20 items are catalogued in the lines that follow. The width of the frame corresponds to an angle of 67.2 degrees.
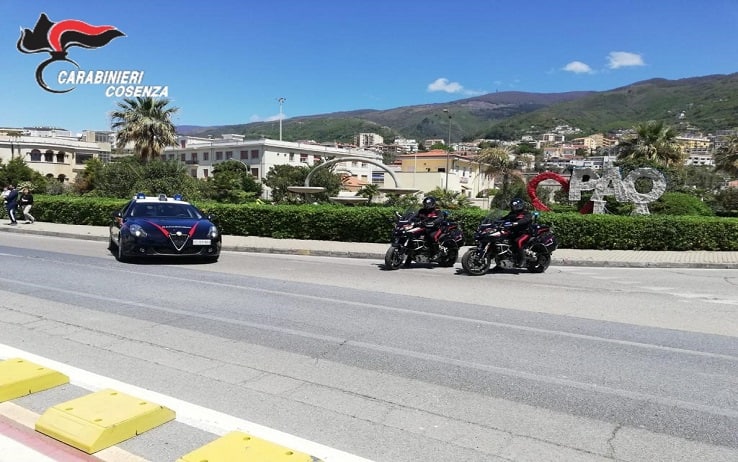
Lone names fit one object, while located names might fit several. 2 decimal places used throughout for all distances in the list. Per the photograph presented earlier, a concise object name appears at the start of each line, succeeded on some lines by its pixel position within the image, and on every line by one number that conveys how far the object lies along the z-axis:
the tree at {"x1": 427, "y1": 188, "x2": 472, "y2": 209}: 33.88
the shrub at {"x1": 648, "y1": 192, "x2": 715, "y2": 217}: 23.47
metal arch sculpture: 33.42
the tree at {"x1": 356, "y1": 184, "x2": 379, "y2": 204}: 36.34
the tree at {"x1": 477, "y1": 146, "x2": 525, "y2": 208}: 56.12
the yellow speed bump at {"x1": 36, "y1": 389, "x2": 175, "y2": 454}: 3.42
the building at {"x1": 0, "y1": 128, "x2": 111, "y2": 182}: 85.25
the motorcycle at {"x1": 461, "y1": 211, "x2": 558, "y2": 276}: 11.48
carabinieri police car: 11.45
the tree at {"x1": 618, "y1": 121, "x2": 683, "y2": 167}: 39.50
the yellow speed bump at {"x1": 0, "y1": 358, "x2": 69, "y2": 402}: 4.15
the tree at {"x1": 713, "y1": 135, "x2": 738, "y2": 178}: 37.66
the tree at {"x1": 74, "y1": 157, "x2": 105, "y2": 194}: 61.48
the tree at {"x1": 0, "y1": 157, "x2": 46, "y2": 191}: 67.69
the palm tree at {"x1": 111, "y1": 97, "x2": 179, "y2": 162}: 40.09
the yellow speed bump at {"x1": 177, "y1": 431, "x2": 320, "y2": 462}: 3.20
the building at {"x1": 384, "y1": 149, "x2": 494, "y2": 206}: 85.38
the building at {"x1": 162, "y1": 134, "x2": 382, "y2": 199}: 91.75
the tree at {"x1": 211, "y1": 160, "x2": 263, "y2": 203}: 43.34
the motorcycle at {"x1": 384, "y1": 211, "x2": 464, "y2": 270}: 12.06
